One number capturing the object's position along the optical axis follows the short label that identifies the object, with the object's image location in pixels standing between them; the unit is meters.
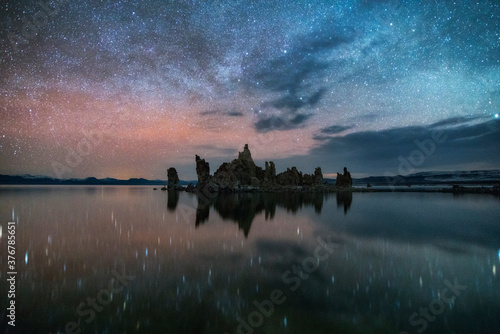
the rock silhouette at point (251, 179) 102.94
